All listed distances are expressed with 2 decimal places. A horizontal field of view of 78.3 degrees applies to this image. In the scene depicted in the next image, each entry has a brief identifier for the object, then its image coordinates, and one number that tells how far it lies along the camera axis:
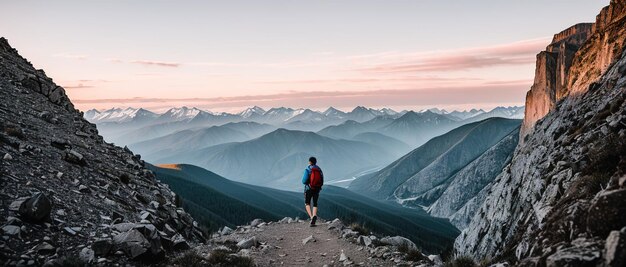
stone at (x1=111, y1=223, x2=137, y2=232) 13.63
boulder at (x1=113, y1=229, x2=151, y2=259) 11.76
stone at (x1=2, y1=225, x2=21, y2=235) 10.53
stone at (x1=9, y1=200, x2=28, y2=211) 11.67
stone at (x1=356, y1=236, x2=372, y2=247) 18.01
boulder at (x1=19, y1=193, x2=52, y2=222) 11.57
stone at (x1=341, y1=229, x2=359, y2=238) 20.15
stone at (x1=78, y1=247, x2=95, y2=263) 10.81
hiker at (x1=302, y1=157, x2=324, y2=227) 22.80
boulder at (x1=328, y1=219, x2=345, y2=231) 22.73
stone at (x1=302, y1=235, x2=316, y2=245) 19.71
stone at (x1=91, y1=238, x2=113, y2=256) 11.38
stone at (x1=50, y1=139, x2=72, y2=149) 20.34
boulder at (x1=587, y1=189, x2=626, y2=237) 7.87
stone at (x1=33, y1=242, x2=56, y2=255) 10.52
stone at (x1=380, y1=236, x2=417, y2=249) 18.14
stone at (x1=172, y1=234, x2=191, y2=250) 14.69
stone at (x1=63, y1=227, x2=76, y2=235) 12.13
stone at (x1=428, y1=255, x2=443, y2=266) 14.08
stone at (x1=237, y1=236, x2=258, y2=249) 18.22
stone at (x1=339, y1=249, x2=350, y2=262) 15.75
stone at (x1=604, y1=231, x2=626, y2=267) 6.94
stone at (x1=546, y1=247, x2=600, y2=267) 7.45
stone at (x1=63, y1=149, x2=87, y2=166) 18.75
